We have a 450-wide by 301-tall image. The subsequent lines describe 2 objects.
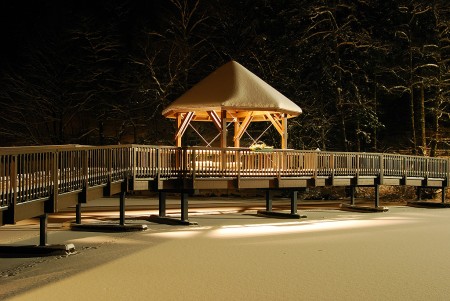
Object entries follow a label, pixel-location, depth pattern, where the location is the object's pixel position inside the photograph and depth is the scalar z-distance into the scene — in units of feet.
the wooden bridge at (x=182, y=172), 37.37
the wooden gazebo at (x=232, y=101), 64.13
